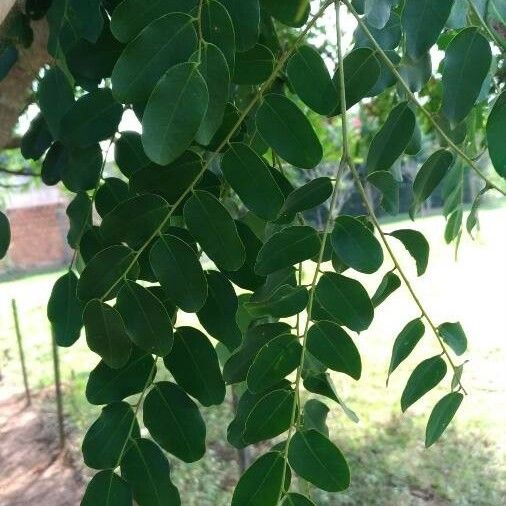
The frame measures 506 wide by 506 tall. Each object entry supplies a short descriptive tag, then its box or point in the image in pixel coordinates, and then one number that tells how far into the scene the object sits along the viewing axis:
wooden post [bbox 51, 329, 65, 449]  2.92
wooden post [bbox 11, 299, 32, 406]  3.32
